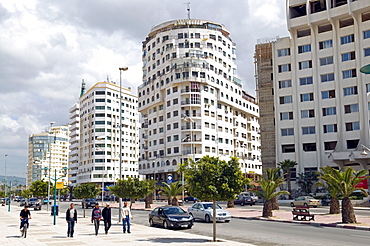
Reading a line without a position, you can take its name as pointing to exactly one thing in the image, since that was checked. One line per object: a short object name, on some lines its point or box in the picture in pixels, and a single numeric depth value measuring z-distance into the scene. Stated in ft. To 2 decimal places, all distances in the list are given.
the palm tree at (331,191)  97.46
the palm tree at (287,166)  215.10
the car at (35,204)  182.46
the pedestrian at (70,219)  66.64
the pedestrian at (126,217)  71.82
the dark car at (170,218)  80.69
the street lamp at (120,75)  97.81
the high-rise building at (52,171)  615.40
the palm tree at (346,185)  88.33
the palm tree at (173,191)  172.14
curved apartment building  294.87
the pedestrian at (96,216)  69.27
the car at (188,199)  252.42
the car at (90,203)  194.28
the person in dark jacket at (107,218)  70.28
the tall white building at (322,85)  208.85
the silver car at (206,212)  96.99
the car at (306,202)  161.17
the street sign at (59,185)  135.27
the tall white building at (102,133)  398.83
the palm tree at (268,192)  112.47
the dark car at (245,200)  186.50
